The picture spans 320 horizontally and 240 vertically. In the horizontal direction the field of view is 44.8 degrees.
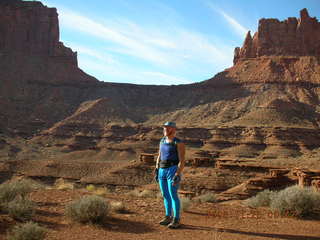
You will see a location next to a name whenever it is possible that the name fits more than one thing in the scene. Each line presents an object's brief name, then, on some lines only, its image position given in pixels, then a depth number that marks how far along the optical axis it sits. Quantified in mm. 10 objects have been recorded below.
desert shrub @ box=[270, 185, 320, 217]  8289
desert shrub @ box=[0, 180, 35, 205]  8154
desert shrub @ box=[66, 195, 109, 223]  7105
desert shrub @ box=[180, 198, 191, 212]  8795
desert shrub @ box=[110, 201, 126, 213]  8345
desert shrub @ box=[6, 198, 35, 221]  7102
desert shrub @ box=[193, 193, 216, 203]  15607
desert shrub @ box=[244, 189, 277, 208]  10633
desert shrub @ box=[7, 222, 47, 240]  5602
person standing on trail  6926
